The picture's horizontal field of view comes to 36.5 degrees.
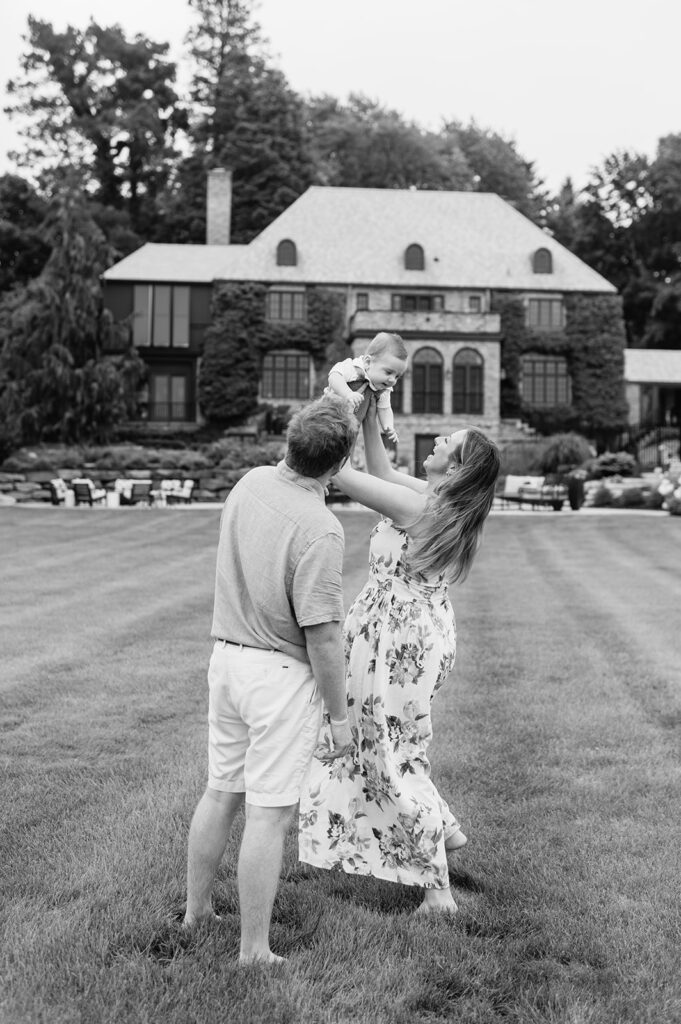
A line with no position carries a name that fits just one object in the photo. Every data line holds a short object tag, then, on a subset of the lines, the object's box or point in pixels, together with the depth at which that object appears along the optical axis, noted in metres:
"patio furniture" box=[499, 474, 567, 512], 26.48
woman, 3.61
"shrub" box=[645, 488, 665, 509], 26.80
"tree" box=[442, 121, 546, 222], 60.66
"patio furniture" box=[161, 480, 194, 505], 27.42
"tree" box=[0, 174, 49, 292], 47.78
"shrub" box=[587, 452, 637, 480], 32.09
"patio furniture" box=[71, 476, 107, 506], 25.61
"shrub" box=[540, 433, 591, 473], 33.81
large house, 38.53
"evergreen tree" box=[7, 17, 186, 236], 53.28
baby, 3.64
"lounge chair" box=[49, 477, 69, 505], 26.25
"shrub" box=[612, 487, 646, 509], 27.31
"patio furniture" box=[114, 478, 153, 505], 26.20
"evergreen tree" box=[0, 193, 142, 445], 34.50
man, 3.06
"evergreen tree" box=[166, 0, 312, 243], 49.31
